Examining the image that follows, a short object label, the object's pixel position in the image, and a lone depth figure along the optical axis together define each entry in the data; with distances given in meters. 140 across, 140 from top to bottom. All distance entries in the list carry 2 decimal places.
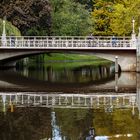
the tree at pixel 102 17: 85.19
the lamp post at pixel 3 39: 56.25
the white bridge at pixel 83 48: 54.81
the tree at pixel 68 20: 76.50
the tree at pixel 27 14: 67.06
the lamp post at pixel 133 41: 54.44
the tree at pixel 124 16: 70.12
